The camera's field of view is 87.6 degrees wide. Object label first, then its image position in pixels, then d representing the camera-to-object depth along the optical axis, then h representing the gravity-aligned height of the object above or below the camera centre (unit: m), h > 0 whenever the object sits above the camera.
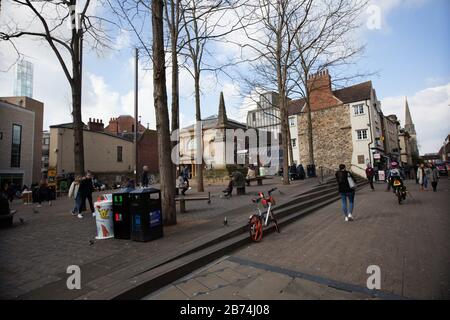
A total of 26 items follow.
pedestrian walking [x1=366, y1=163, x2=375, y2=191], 16.41 -0.22
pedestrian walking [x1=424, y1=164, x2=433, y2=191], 14.17 -0.30
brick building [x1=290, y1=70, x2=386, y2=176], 29.15 +5.72
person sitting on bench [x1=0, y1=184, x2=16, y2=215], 7.13 -0.79
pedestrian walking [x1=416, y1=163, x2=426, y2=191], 15.05 -0.43
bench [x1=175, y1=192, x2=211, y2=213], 8.02 -0.82
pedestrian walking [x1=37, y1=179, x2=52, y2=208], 12.80 -0.69
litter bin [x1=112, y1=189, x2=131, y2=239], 5.35 -0.85
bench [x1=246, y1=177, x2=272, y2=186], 16.37 -0.49
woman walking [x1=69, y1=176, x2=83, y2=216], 8.64 -0.58
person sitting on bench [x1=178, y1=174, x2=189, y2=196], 12.47 -0.46
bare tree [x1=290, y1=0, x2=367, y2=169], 15.55 +8.35
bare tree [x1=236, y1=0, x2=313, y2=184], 14.24 +7.78
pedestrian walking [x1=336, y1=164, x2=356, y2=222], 7.42 -0.56
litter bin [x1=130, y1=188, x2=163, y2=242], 5.11 -0.87
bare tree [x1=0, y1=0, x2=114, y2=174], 9.61 +5.20
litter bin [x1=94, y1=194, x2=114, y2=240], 5.51 -0.97
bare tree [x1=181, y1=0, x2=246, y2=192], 14.26 +6.05
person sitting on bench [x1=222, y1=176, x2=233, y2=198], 12.04 -0.92
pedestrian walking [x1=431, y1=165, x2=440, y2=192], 13.82 -0.59
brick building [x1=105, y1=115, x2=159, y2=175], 38.06 +6.60
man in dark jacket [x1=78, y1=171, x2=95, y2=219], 8.55 -0.39
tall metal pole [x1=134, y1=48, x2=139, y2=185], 16.61 +5.31
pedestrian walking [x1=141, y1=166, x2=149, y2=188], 15.45 -0.10
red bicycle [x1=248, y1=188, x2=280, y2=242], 5.56 -1.18
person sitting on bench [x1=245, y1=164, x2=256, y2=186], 16.43 -0.11
